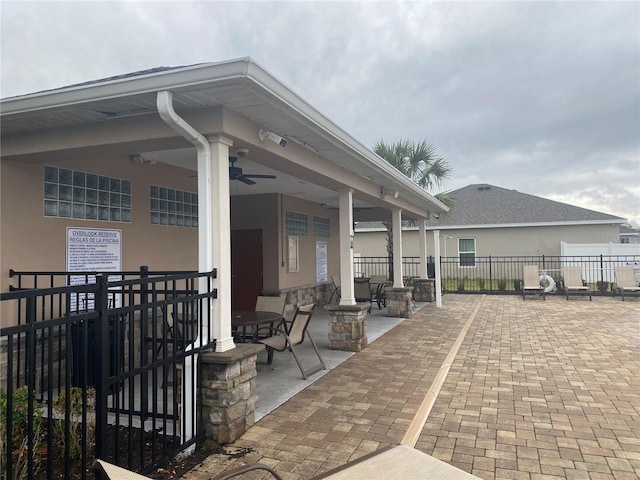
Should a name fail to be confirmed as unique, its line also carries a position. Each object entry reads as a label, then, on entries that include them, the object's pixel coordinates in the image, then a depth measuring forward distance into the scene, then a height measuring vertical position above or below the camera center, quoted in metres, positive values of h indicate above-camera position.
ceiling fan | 5.33 +1.20
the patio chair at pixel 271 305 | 6.47 -0.69
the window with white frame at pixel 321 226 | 10.91 +0.89
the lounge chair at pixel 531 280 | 13.46 -0.80
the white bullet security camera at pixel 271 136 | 4.00 +1.21
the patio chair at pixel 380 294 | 10.98 -0.95
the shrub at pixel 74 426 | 3.08 -1.27
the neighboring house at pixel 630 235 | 28.84 +1.34
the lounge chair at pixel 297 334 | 5.09 -0.93
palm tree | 13.80 +3.22
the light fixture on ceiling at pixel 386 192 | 8.10 +1.30
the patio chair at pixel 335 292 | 11.32 -0.89
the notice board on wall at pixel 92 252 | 4.76 +0.14
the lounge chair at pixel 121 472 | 1.69 -0.88
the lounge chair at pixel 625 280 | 12.98 -0.82
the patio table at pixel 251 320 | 5.17 -0.75
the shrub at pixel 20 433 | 2.68 -1.20
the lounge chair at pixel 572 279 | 13.34 -0.78
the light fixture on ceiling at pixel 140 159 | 5.30 +1.34
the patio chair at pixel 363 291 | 10.29 -0.79
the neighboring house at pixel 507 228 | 18.41 +1.32
